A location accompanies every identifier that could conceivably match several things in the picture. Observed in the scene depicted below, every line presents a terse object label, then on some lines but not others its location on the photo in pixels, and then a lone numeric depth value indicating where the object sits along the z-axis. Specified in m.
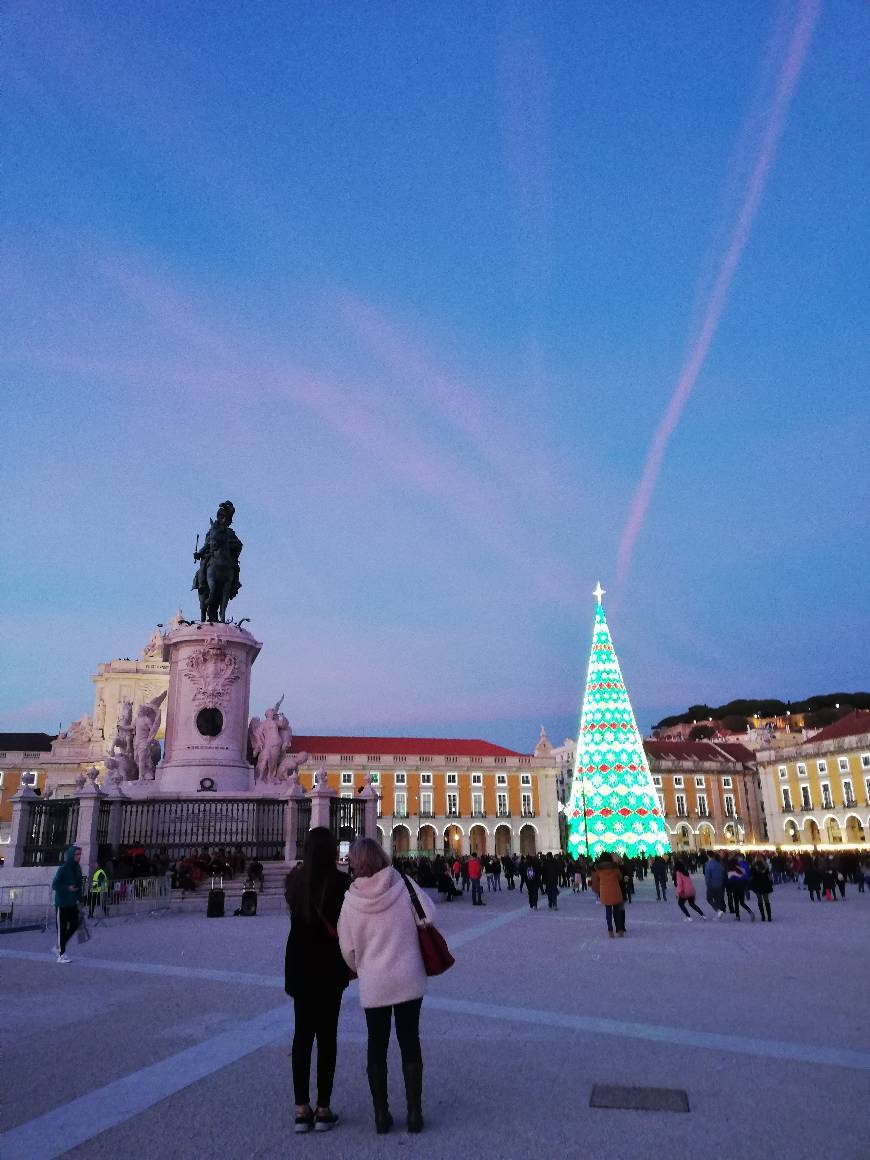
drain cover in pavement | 4.16
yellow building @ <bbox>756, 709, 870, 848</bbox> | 59.94
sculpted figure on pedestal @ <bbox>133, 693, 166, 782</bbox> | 23.67
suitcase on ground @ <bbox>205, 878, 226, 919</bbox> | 16.62
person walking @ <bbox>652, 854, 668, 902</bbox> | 24.17
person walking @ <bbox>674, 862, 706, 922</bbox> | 15.70
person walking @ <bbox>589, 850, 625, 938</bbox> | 12.52
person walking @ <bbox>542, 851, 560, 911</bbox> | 20.64
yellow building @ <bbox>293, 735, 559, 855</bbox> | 68.62
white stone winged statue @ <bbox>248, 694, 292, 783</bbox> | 24.34
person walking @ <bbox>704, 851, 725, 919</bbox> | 15.91
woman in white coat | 3.98
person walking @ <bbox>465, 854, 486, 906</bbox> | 21.55
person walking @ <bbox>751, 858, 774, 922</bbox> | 15.25
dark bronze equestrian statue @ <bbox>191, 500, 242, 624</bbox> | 25.14
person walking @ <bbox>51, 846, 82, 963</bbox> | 10.07
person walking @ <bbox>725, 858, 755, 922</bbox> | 15.99
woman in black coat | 4.07
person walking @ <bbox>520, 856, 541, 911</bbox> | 20.19
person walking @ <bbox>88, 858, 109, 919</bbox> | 17.05
